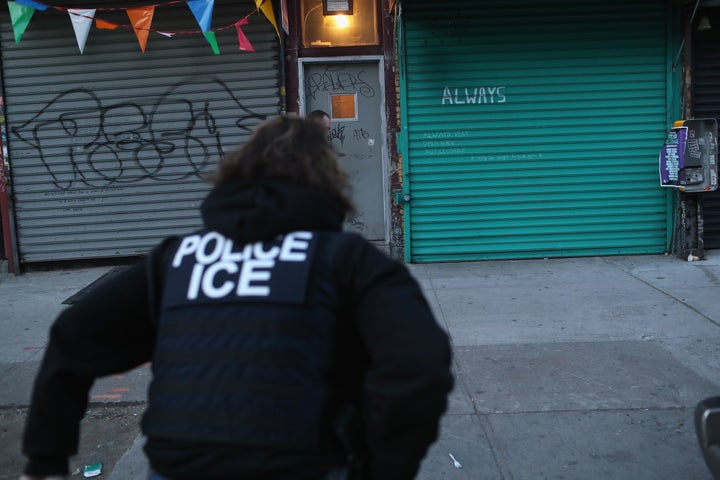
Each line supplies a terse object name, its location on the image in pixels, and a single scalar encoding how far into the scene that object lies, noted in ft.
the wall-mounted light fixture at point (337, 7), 27.96
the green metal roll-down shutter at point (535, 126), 27.07
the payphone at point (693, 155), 26.16
